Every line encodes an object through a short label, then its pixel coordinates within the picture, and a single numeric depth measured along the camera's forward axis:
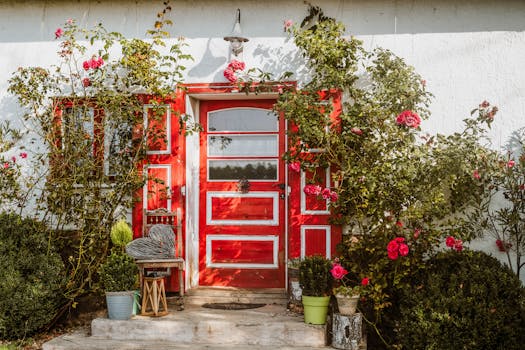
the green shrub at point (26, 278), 5.84
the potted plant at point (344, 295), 5.59
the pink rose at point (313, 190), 5.96
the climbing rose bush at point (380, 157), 5.91
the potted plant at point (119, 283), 5.93
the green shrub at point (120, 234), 6.18
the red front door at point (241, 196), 6.93
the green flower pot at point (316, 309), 5.71
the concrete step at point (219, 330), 5.68
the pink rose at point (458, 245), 5.82
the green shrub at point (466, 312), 5.13
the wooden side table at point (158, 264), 6.19
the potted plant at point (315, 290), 5.71
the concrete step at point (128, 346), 5.59
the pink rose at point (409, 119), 5.75
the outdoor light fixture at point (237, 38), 6.53
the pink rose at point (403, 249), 5.55
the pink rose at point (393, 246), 5.61
